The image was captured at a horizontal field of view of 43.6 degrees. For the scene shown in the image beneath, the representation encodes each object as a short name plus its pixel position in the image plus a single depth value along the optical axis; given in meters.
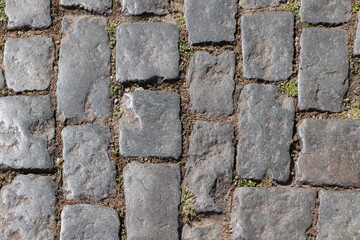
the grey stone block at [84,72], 2.75
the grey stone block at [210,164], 2.66
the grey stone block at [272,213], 2.61
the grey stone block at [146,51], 2.76
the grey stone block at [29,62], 2.79
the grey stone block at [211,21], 2.79
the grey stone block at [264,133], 2.66
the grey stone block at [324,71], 2.70
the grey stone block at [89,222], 2.64
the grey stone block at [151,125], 2.69
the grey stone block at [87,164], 2.69
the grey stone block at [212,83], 2.73
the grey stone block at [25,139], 2.71
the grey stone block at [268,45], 2.74
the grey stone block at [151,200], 2.63
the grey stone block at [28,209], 2.66
